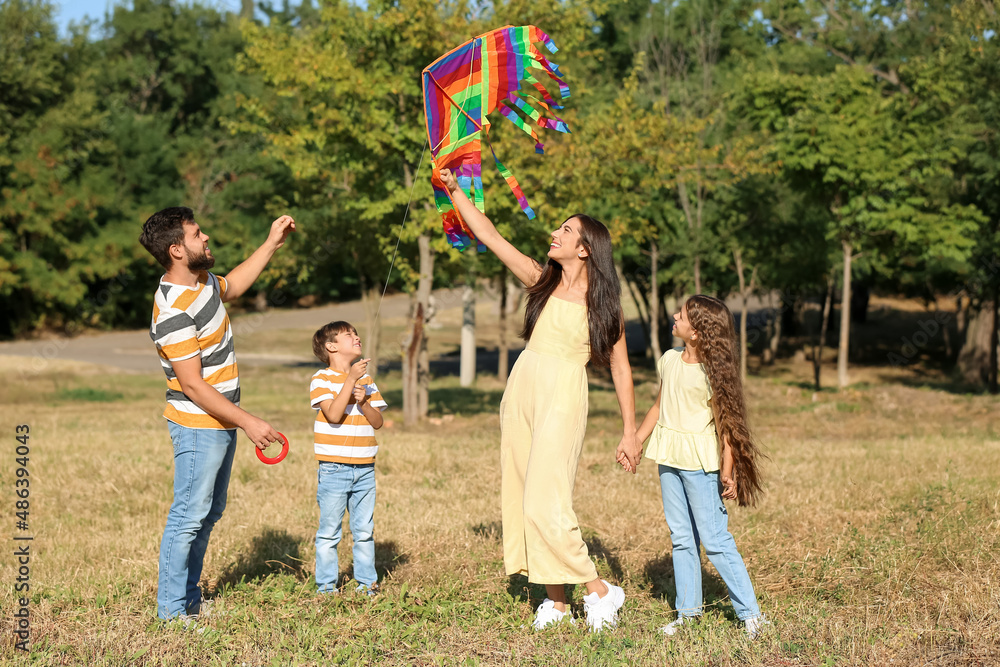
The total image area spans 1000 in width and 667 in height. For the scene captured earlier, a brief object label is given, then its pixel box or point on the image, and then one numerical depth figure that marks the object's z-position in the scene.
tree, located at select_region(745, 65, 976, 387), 17.67
